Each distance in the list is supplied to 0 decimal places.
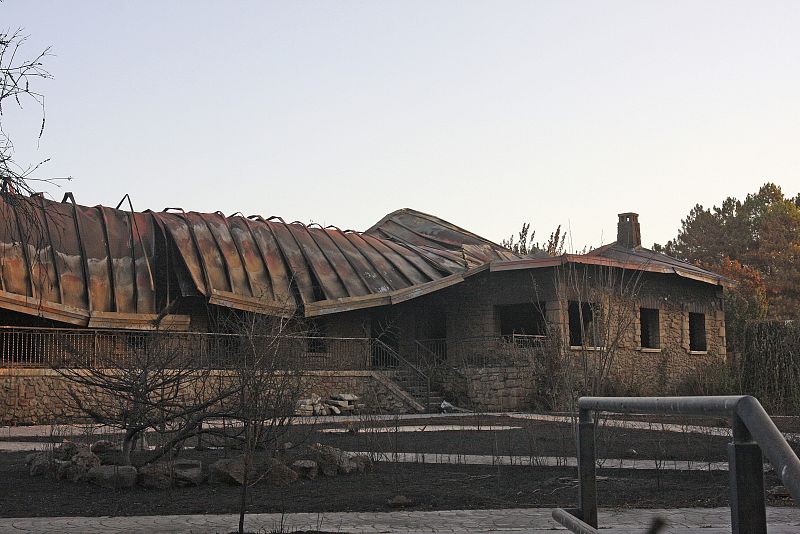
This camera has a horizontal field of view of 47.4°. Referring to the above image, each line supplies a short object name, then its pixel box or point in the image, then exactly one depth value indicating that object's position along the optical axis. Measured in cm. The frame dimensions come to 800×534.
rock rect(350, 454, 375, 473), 1027
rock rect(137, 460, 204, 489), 900
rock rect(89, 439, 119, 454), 1106
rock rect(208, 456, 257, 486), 920
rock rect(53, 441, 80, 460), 1016
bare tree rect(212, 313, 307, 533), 810
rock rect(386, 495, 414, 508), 806
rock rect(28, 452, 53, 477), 985
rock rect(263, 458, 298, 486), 924
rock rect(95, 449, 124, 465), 984
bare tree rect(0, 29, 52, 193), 646
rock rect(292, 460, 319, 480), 970
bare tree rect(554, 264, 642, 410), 1227
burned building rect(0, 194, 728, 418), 2261
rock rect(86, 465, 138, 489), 901
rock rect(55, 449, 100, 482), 939
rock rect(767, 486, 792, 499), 823
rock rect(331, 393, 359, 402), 2362
